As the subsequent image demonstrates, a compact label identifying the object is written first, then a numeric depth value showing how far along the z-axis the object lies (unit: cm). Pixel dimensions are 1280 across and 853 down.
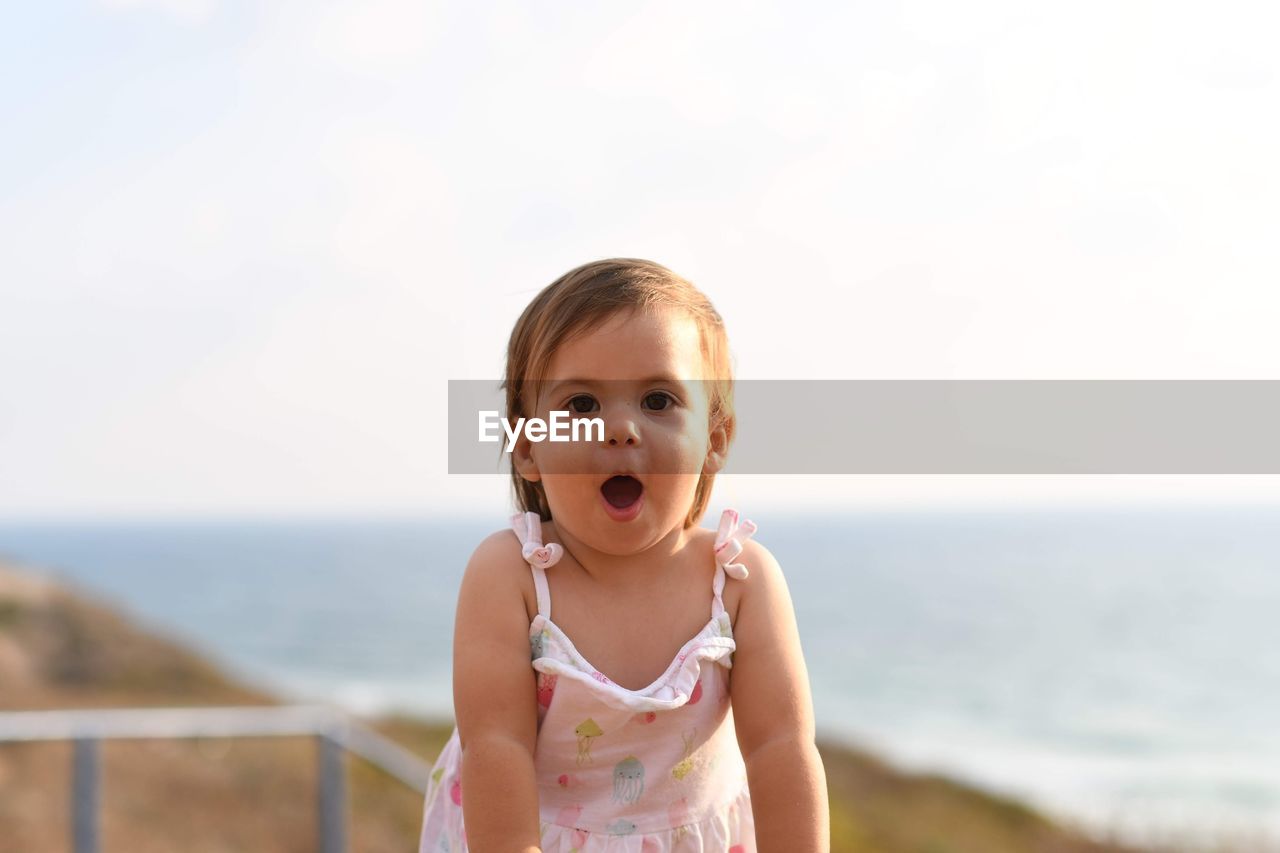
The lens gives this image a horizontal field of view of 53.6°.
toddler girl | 166
